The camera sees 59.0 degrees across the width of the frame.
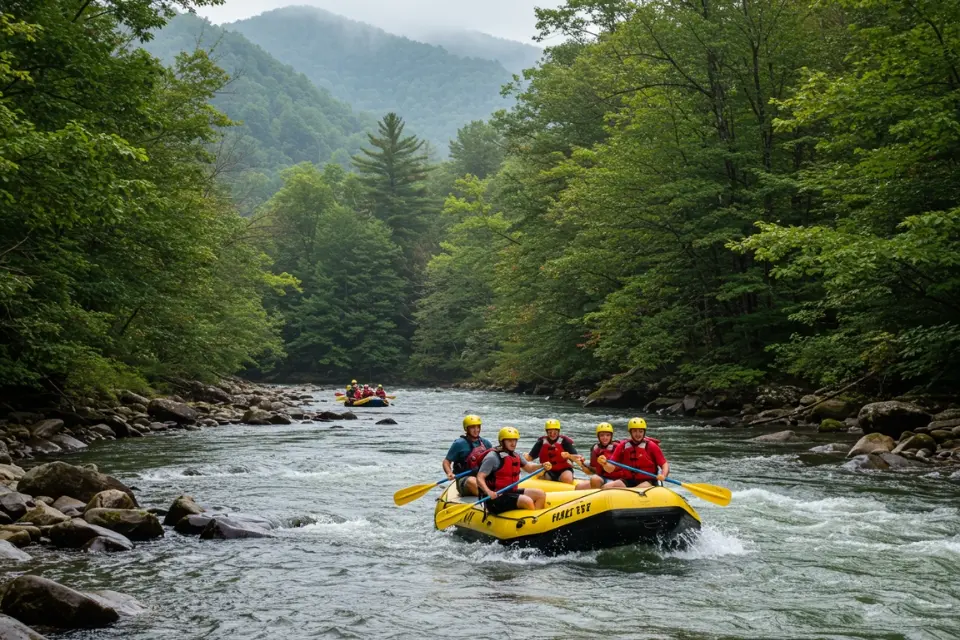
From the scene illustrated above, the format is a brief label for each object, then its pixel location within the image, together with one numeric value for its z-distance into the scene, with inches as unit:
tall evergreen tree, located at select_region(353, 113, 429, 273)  2628.0
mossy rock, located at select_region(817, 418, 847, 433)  724.7
